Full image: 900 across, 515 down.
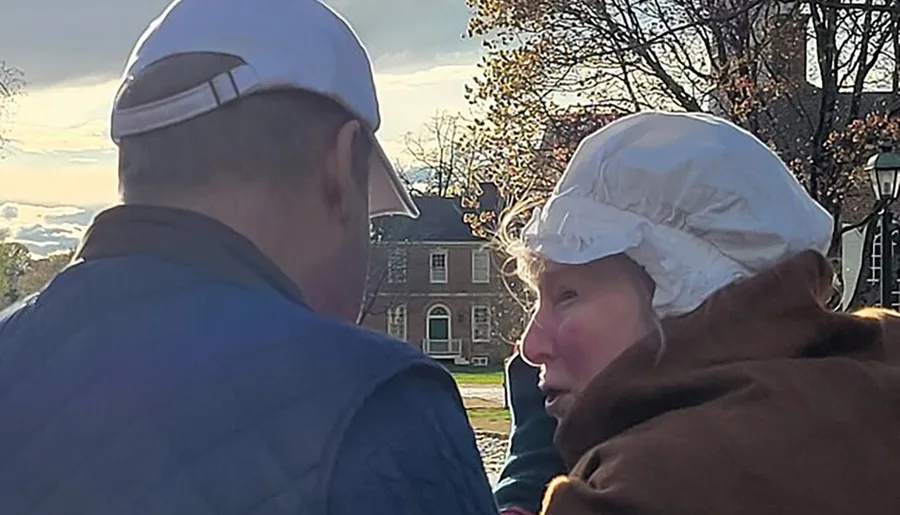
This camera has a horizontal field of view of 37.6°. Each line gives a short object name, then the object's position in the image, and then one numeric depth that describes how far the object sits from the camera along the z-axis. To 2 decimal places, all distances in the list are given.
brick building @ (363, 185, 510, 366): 62.22
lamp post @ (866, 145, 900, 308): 13.74
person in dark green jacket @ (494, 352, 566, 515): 2.55
